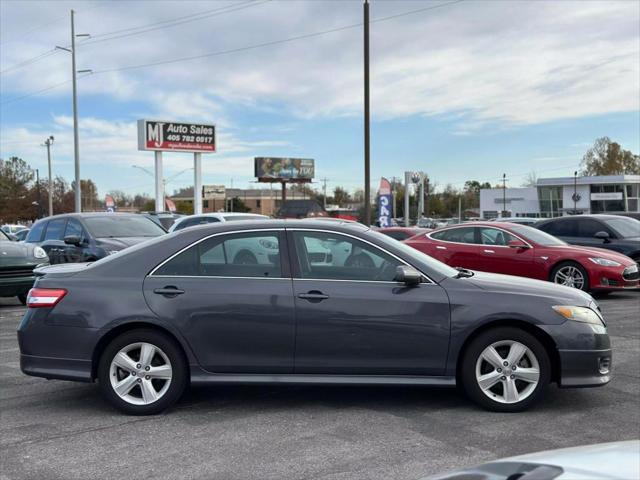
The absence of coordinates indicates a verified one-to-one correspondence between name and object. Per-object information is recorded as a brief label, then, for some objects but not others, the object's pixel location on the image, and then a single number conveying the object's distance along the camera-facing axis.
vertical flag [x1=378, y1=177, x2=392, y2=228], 27.75
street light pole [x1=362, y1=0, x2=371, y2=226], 20.38
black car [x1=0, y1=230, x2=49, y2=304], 10.91
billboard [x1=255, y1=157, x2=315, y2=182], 87.34
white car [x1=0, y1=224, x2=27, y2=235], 40.05
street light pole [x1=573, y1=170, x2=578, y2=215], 77.56
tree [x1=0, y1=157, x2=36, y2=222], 87.88
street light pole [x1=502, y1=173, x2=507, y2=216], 93.50
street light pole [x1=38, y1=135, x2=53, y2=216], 67.19
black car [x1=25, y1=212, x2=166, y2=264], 12.05
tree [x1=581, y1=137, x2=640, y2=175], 108.38
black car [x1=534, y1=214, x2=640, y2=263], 13.51
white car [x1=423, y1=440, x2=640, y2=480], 1.65
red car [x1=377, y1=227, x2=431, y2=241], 16.64
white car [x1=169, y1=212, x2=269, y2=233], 15.42
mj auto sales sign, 46.44
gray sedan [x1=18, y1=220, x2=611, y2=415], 5.10
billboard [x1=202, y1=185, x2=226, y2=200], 113.56
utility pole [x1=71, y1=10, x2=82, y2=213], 36.97
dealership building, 80.88
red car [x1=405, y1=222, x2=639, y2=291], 11.59
